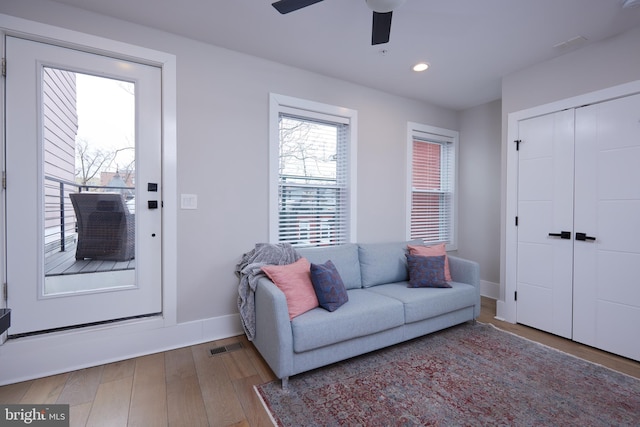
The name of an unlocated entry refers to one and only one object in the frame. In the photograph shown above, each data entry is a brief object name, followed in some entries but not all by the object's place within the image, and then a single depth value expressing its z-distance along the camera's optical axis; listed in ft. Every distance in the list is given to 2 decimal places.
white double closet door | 7.90
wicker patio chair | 7.43
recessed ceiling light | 9.75
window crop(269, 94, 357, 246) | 9.82
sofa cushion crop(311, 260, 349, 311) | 7.41
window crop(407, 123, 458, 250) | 13.21
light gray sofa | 6.52
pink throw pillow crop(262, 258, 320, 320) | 7.12
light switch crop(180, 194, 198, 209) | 8.34
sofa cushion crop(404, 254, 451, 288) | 9.50
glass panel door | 6.75
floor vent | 8.03
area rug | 5.58
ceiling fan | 5.62
